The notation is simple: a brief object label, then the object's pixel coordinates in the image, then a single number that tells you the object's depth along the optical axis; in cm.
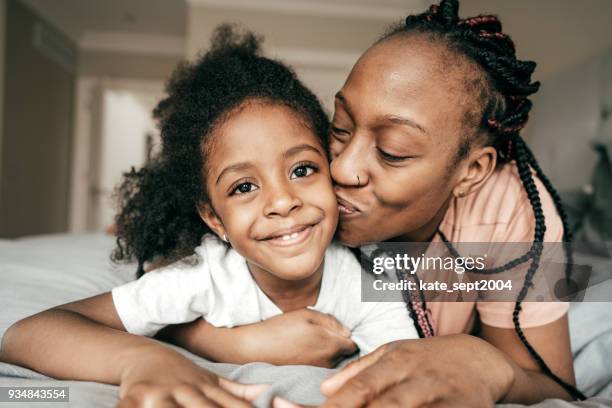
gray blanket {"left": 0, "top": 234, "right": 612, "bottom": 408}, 61
